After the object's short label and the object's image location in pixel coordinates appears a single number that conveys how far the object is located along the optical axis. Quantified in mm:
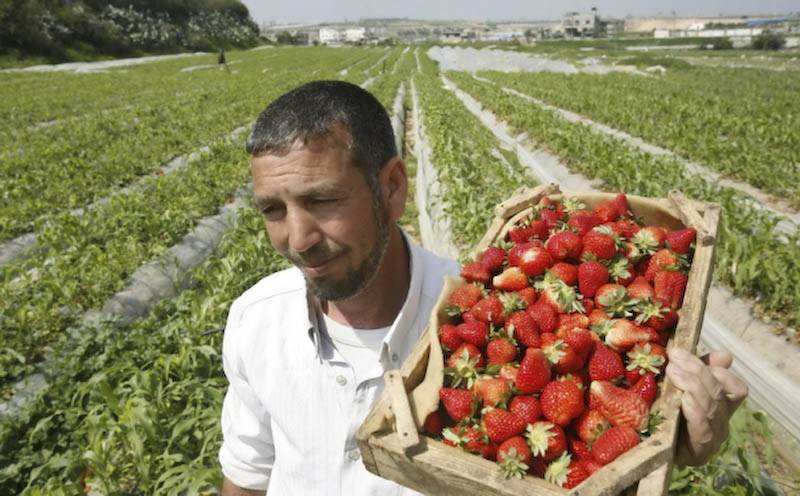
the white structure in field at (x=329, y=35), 194312
